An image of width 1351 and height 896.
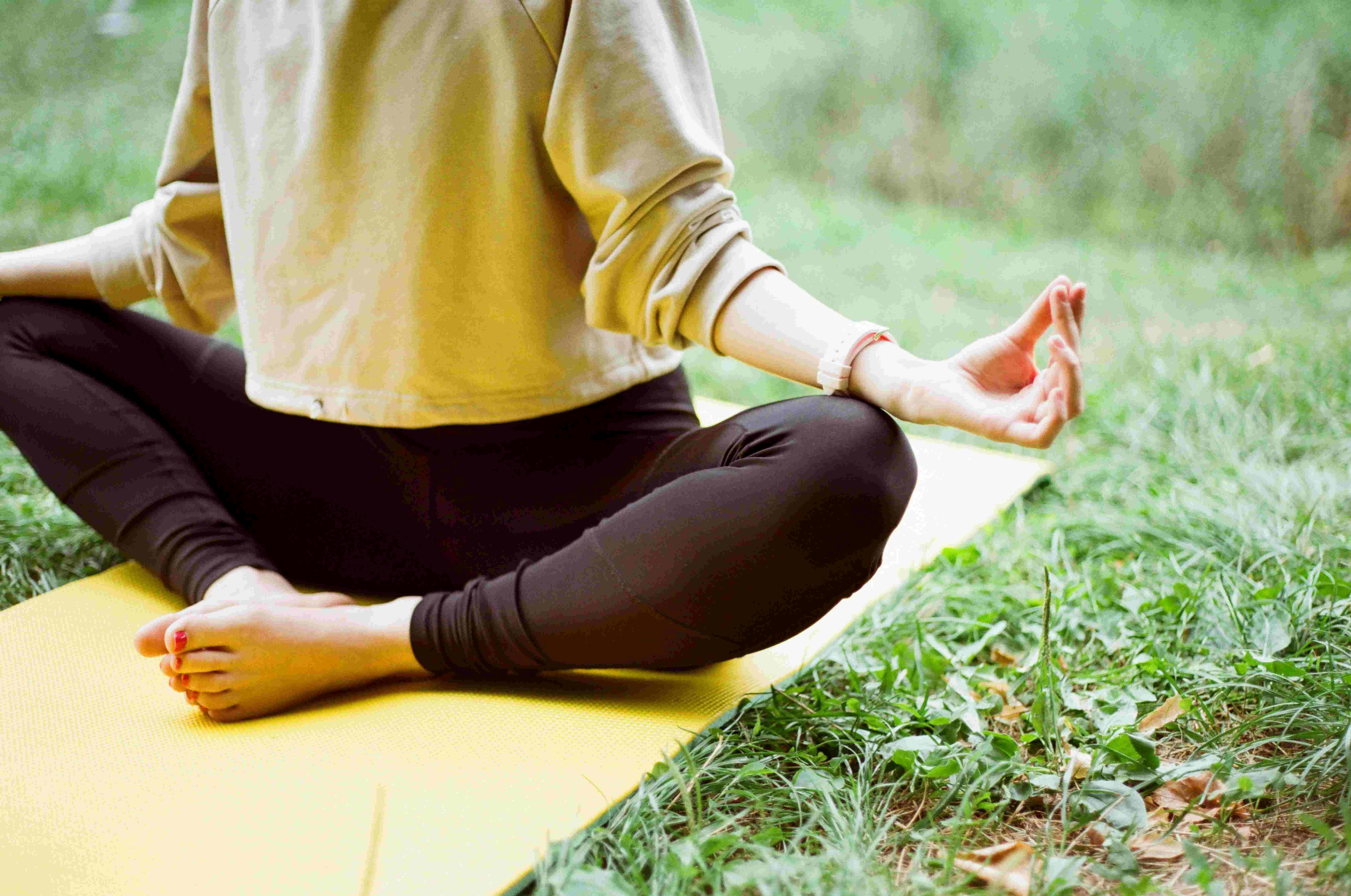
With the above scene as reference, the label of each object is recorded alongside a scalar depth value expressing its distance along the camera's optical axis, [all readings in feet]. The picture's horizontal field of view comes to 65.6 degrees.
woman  3.46
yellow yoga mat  3.01
